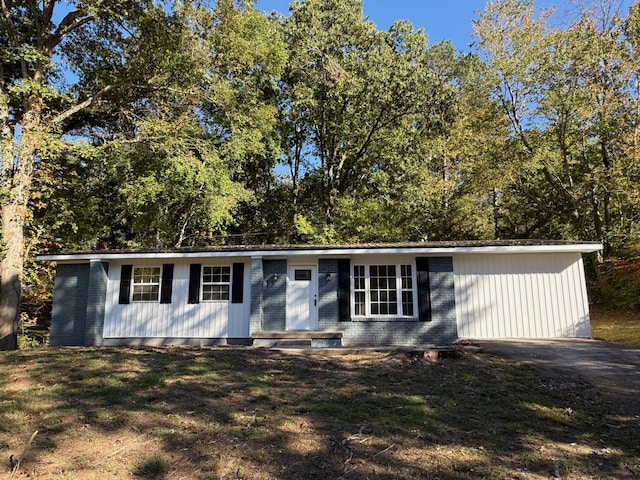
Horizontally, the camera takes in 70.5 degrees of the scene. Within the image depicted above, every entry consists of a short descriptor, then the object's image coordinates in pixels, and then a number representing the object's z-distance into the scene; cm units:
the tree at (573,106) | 1958
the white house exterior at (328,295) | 1258
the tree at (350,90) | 2128
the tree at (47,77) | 1257
